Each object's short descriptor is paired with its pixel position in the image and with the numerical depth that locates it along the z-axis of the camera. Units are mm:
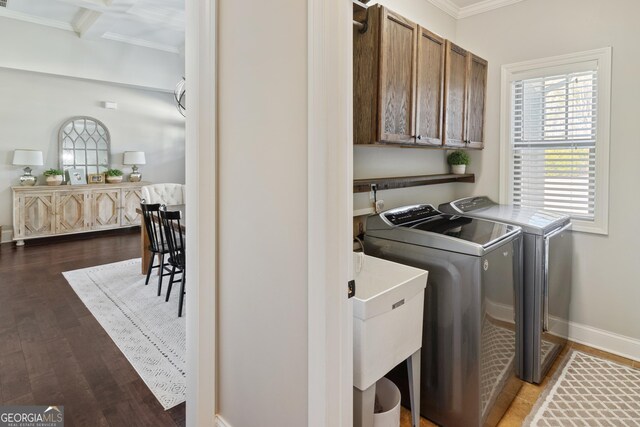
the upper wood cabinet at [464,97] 2648
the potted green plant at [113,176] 6523
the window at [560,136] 2652
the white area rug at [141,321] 2281
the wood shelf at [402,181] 2241
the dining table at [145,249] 4070
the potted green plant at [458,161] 3227
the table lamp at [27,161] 5586
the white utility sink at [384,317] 1411
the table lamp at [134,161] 6750
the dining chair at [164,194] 5473
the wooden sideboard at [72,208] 5547
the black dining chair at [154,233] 3547
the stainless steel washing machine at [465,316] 1741
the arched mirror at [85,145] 6234
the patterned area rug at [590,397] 1966
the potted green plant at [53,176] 5895
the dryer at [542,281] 2195
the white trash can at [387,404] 1542
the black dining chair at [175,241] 3182
